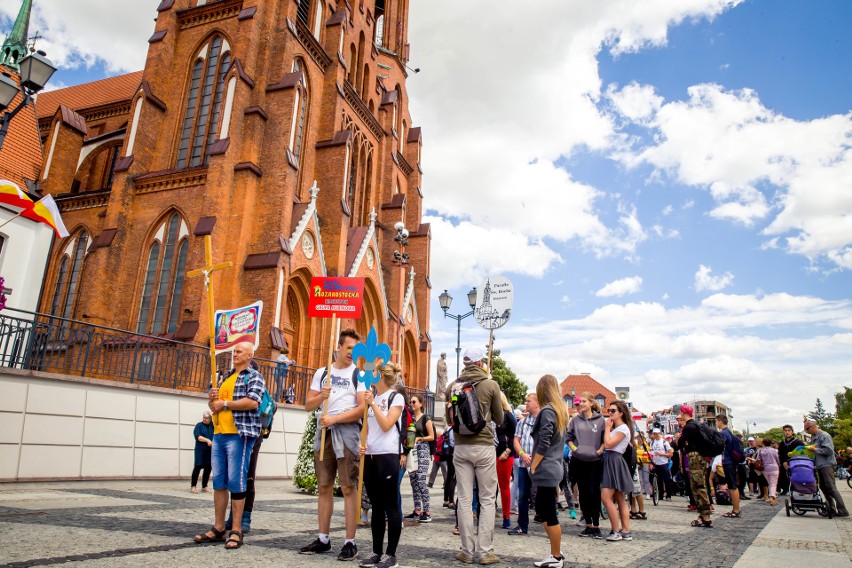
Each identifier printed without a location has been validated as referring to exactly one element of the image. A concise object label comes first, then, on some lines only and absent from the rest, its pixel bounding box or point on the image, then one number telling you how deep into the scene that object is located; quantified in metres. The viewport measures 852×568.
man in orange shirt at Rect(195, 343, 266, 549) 4.95
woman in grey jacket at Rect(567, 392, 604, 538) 6.95
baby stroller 10.78
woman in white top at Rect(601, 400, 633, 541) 6.74
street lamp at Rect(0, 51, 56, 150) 9.09
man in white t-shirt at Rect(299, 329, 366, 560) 4.81
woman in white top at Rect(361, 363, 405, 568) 4.45
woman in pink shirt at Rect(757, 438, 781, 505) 14.30
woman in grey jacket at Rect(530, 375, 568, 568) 4.85
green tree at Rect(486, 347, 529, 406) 51.43
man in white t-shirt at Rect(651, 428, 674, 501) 13.60
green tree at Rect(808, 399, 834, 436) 79.64
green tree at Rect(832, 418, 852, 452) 58.75
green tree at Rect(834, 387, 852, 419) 72.82
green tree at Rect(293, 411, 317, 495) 10.87
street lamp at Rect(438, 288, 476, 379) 20.66
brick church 19.77
